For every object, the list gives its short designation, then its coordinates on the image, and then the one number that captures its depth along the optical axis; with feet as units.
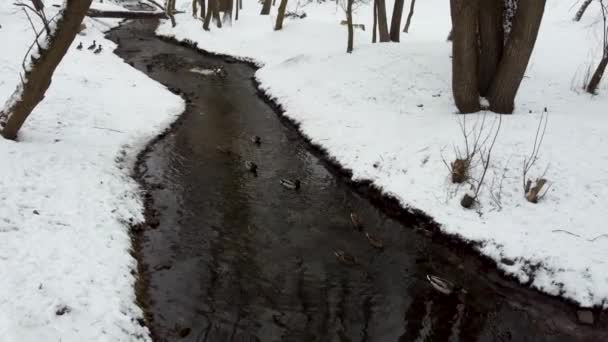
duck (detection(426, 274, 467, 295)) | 23.02
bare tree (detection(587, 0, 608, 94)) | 42.50
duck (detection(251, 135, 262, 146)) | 41.96
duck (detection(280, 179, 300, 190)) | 33.42
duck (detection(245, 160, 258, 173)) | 35.99
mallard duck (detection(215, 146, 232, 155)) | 39.81
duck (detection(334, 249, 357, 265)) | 25.25
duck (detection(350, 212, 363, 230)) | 29.09
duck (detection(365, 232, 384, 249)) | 26.96
